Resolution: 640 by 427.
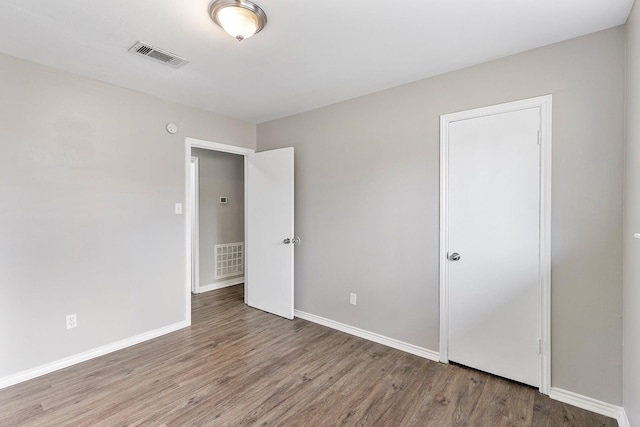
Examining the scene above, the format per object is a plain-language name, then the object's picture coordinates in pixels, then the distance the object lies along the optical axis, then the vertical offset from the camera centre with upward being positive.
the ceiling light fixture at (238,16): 1.66 +1.11
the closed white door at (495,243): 2.18 -0.25
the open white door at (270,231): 3.57 -0.24
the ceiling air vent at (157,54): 2.13 +1.17
